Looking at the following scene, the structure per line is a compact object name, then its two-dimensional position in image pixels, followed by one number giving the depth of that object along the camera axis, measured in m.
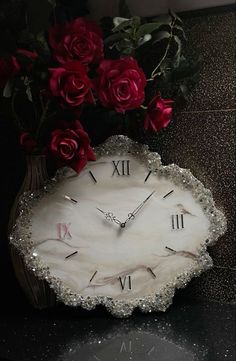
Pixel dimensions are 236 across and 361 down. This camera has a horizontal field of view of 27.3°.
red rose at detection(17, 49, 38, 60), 0.92
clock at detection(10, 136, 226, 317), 1.02
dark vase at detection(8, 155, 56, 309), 1.04
